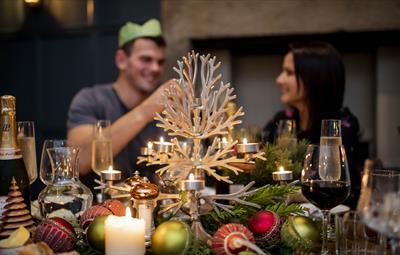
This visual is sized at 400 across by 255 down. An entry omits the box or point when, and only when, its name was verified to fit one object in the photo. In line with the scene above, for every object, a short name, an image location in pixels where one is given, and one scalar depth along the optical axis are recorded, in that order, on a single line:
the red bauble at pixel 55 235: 0.89
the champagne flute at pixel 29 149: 1.24
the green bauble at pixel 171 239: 0.84
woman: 2.12
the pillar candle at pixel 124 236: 0.86
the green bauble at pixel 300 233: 0.90
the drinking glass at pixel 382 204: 0.76
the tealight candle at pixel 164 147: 0.99
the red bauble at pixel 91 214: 0.97
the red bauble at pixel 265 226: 0.94
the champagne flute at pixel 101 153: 1.49
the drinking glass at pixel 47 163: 1.20
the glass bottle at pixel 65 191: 1.06
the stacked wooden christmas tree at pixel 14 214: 0.92
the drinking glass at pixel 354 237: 0.90
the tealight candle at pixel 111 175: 1.19
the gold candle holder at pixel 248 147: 1.02
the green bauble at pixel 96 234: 0.90
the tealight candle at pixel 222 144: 1.03
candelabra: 0.97
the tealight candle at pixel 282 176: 1.11
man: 2.31
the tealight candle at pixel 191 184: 0.86
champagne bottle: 1.00
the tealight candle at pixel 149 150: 1.05
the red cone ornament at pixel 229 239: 0.84
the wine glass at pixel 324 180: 1.01
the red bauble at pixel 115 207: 1.00
